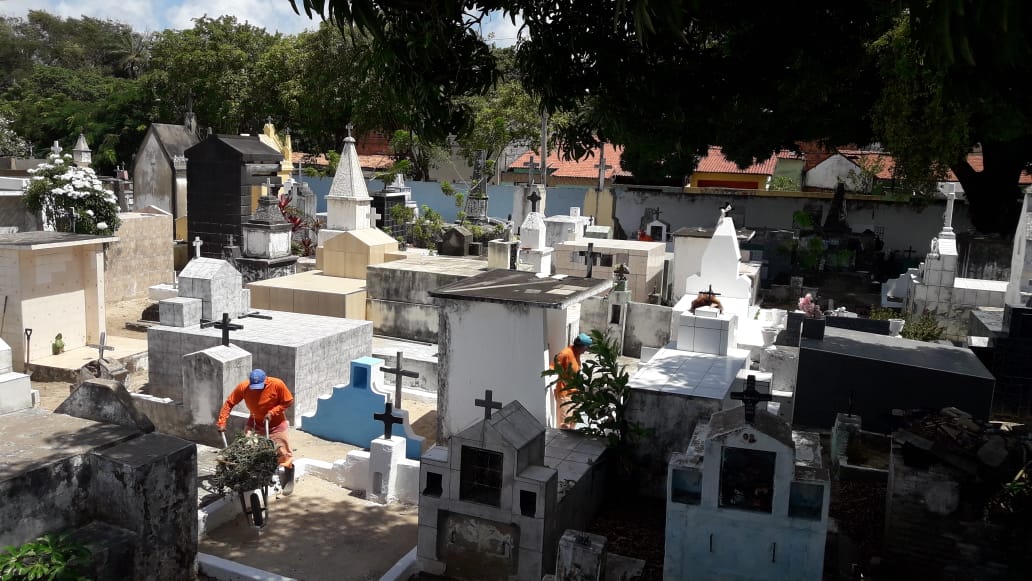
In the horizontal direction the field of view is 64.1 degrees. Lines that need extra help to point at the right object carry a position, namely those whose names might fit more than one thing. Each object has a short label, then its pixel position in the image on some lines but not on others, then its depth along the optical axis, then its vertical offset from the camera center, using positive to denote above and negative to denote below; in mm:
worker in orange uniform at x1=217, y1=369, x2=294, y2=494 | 8109 -2223
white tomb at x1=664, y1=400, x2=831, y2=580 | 5730 -2130
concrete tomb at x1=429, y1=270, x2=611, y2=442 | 8945 -1646
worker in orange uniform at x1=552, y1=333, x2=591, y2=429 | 8633 -1756
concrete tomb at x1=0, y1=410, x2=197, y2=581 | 5516 -2220
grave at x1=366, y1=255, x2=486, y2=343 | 14141 -1916
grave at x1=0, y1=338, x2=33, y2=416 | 6648 -1769
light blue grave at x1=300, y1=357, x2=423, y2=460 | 9672 -2646
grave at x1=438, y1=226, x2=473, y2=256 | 18406 -1156
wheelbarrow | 7262 -2923
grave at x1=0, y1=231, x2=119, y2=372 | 12188 -1846
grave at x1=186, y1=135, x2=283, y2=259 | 18812 -208
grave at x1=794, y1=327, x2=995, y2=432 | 8586 -1826
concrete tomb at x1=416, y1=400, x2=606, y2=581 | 6145 -2357
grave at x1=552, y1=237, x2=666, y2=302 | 15359 -1205
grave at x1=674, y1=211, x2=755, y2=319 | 13492 -1144
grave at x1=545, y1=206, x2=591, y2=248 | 19359 -827
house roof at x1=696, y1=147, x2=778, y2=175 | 36000 +1615
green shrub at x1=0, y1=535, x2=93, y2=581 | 5012 -2421
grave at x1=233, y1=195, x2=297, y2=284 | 16875 -1293
